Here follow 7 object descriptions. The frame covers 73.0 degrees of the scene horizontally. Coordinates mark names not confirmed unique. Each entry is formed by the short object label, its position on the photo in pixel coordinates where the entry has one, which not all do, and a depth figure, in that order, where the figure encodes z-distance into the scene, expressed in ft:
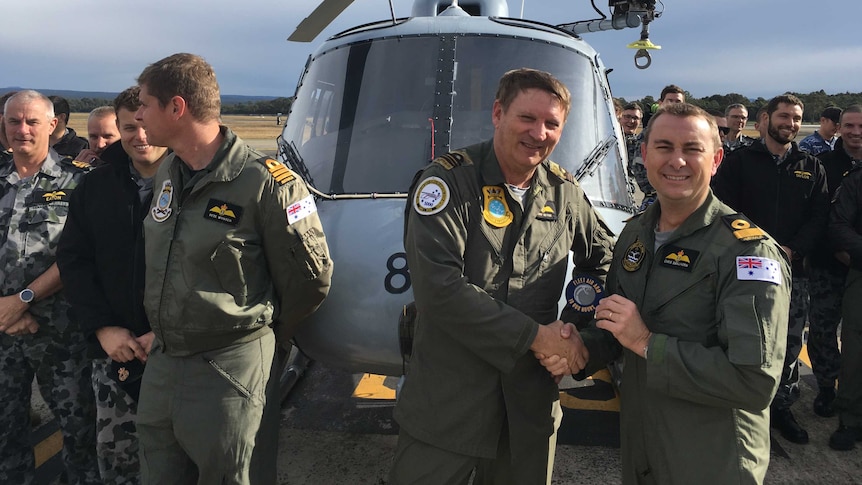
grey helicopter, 10.22
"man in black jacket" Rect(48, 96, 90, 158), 15.23
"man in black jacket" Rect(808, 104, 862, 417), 13.04
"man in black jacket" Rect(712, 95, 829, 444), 12.05
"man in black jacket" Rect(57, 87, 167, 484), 7.73
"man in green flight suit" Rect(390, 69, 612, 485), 6.10
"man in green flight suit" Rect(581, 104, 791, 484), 5.30
